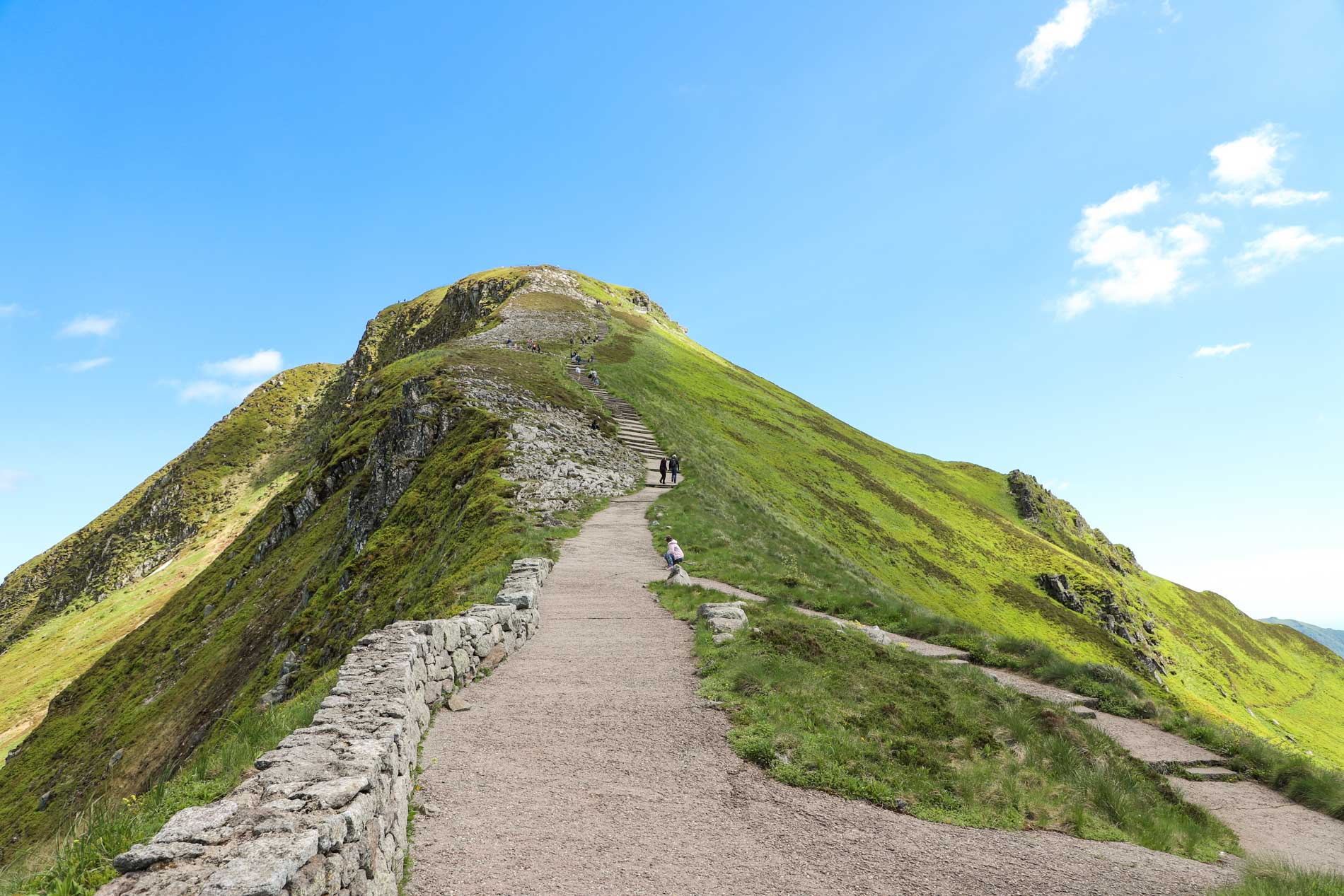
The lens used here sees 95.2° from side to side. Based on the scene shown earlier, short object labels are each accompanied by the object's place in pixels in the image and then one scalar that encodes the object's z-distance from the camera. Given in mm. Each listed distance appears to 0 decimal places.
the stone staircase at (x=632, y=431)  48784
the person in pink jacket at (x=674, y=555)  25453
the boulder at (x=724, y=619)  17922
